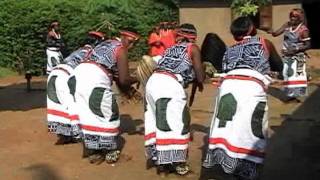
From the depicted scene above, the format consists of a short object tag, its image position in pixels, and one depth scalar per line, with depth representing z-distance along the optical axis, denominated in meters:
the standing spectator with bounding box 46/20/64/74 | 14.29
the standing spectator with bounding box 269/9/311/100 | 11.13
